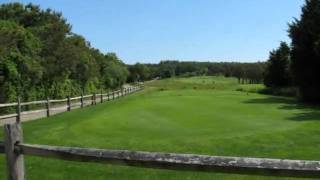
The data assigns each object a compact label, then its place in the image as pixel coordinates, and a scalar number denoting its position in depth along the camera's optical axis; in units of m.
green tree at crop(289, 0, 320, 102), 33.95
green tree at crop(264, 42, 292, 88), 51.13
